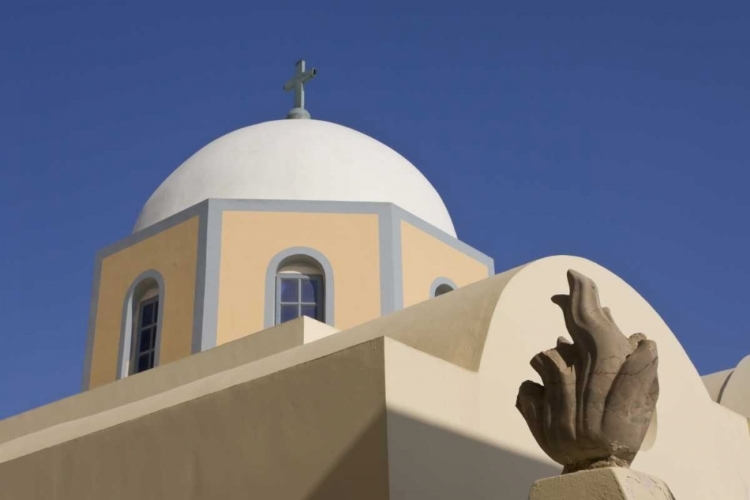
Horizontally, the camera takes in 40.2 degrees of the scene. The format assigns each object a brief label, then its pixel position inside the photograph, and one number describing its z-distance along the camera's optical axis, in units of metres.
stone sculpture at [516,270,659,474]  3.54
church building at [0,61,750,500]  5.25
